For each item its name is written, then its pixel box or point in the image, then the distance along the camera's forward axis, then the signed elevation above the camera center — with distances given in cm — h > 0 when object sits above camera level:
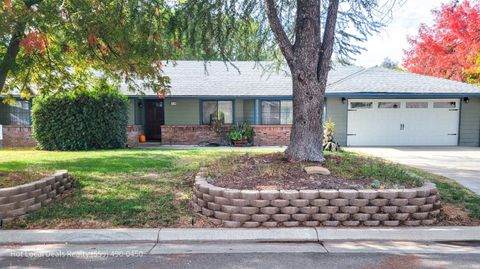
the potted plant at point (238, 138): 1634 -97
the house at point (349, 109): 1633 +33
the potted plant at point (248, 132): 1655 -72
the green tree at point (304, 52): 711 +129
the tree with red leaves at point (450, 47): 1772 +382
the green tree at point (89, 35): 702 +180
